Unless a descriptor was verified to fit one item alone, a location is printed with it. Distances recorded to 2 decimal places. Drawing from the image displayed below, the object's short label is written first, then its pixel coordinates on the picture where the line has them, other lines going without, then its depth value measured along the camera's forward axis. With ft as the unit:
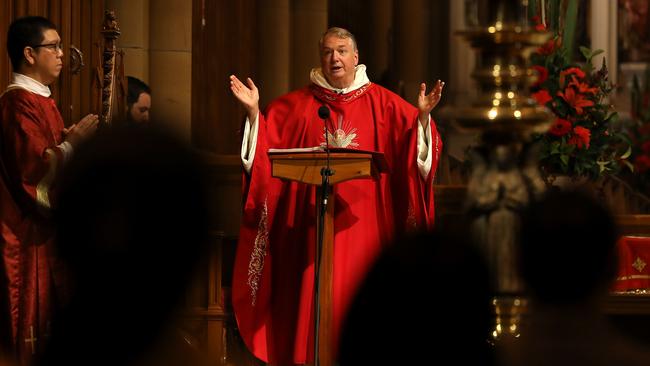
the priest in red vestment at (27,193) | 40.50
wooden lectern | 42.34
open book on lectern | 42.29
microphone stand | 42.01
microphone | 41.57
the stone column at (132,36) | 61.98
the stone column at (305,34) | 82.43
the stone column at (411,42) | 94.79
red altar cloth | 50.83
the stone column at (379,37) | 94.89
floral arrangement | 50.88
